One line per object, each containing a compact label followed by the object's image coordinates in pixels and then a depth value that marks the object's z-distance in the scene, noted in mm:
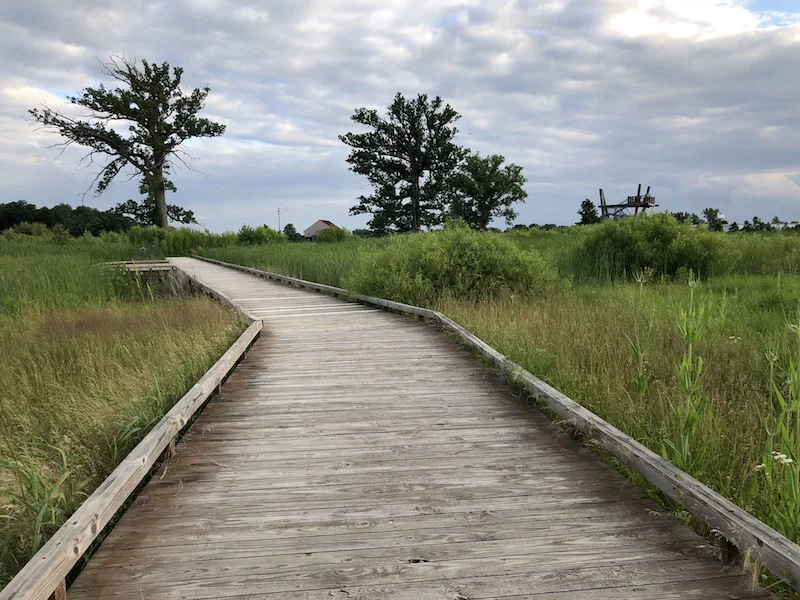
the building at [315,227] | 92269
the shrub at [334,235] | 39594
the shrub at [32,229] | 52378
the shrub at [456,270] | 11453
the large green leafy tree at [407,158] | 44062
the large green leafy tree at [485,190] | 47969
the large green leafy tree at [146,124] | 36562
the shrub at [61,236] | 39312
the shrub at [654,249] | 15344
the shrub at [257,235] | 40969
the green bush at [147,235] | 37812
